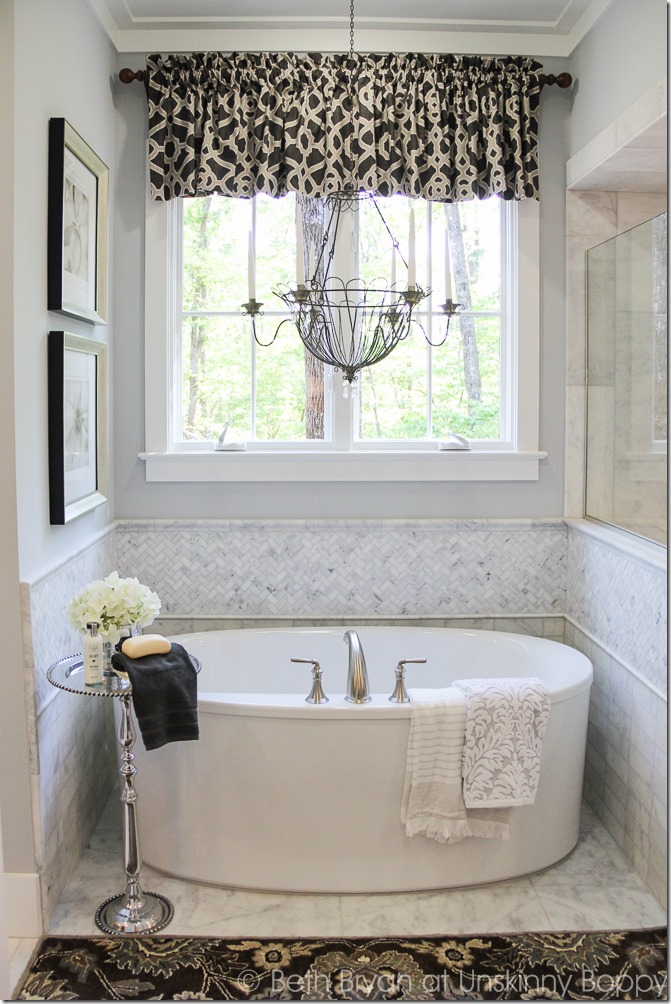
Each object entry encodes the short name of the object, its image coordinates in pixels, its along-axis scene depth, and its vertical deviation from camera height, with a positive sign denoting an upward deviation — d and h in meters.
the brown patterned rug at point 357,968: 2.14 -1.31
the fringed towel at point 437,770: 2.47 -0.89
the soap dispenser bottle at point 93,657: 2.38 -0.55
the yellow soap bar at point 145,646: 2.42 -0.53
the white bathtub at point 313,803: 2.50 -1.02
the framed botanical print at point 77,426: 2.57 +0.10
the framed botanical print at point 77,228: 2.53 +0.73
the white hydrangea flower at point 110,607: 2.41 -0.42
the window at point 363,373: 3.41 +0.36
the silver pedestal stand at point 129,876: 2.40 -1.20
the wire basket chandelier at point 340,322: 2.22 +0.38
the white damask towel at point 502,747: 2.46 -0.83
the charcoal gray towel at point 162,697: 2.31 -0.65
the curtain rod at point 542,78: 3.21 +1.41
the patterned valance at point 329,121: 3.23 +1.25
